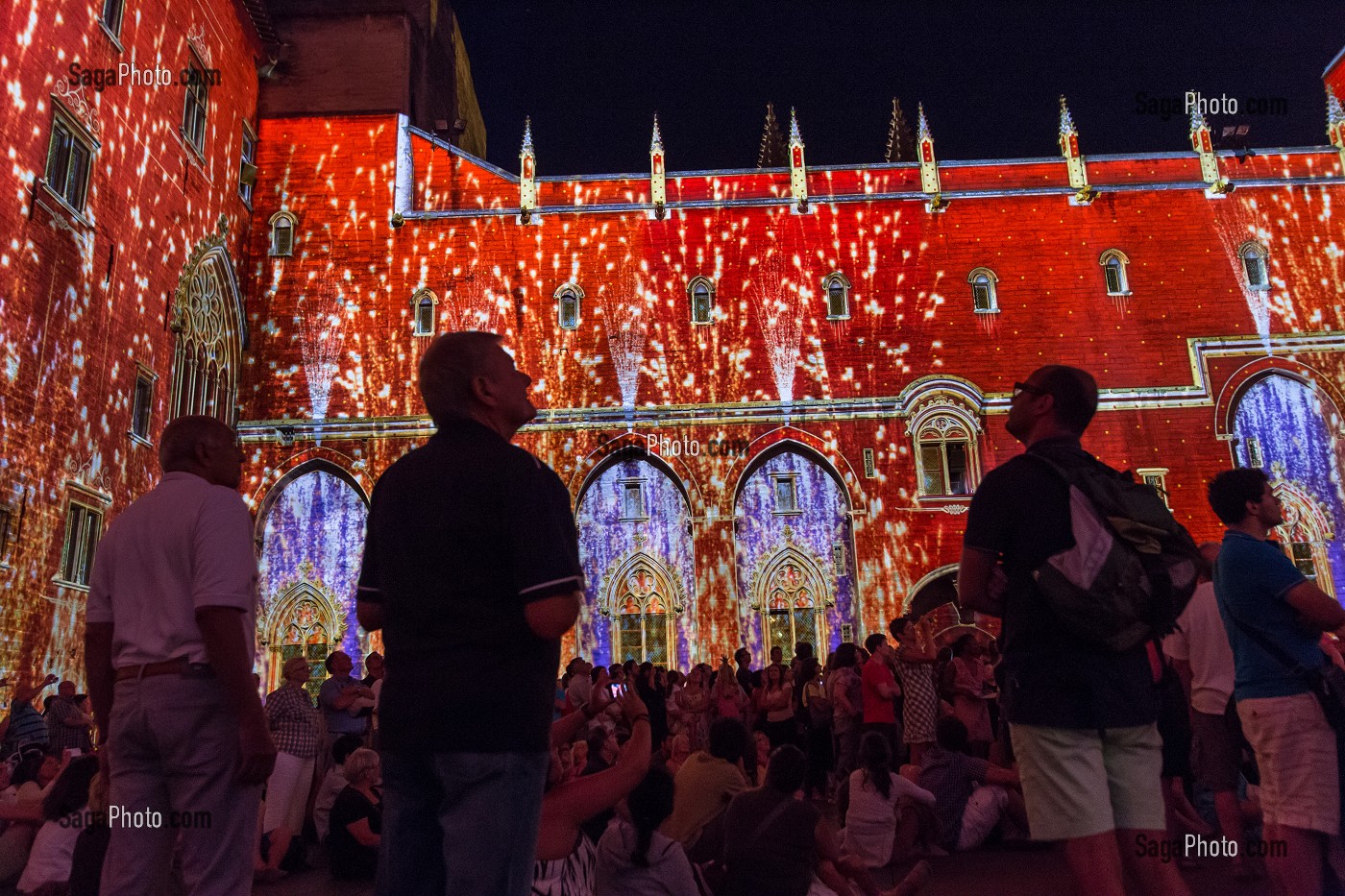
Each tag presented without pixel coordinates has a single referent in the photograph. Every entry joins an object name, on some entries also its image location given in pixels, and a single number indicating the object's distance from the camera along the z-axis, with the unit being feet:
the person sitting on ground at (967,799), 24.59
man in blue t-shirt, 13.14
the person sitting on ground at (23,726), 34.24
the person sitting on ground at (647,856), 15.48
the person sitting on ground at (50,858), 21.07
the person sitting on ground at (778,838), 16.39
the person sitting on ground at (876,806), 23.16
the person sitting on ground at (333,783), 26.20
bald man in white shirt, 10.81
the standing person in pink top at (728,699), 38.93
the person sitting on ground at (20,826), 22.98
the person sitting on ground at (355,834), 23.32
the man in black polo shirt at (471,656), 7.56
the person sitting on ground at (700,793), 21.27
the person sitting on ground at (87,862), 17.42
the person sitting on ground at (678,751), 28.50
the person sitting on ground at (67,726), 35.55
